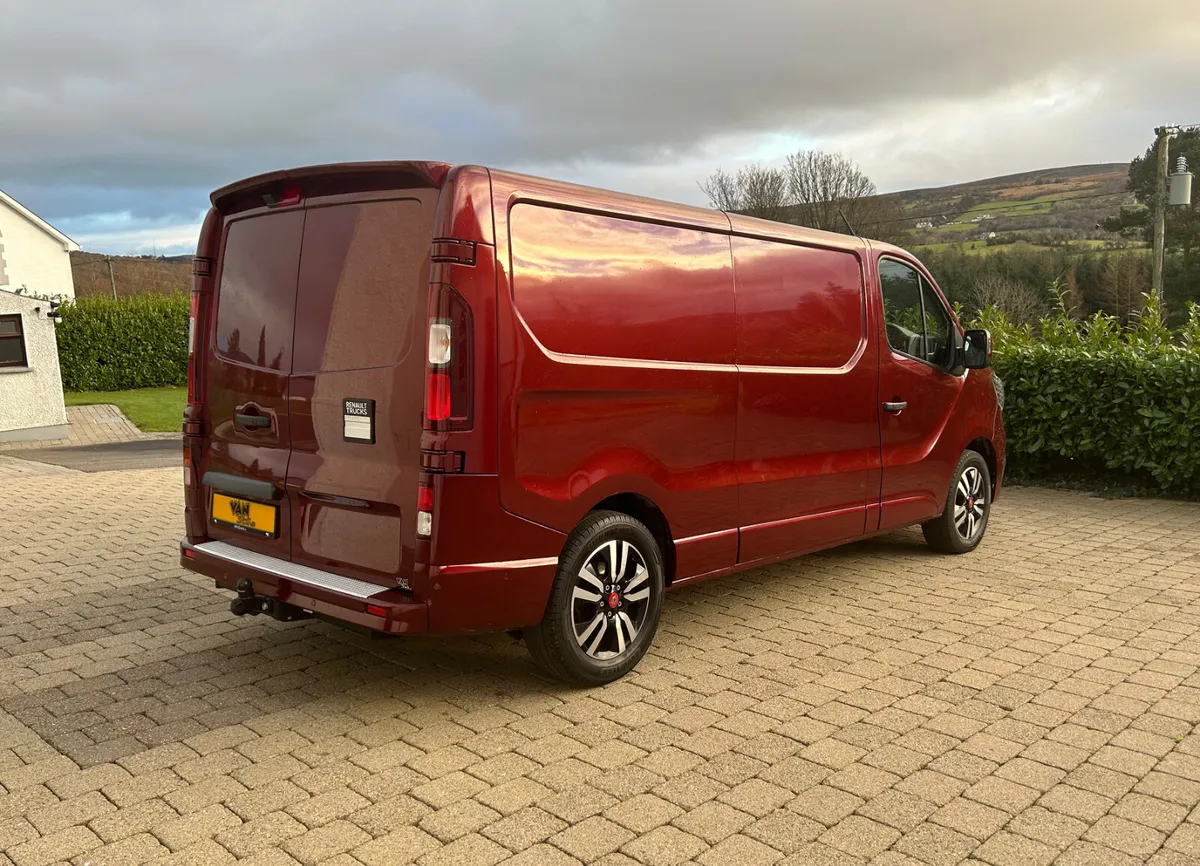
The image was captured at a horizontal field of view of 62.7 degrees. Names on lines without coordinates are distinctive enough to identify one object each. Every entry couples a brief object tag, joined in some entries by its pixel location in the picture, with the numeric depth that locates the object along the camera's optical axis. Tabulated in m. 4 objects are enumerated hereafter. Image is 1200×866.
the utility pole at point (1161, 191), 24.47
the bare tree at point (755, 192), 52.75
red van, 3.77
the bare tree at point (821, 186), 51.09
